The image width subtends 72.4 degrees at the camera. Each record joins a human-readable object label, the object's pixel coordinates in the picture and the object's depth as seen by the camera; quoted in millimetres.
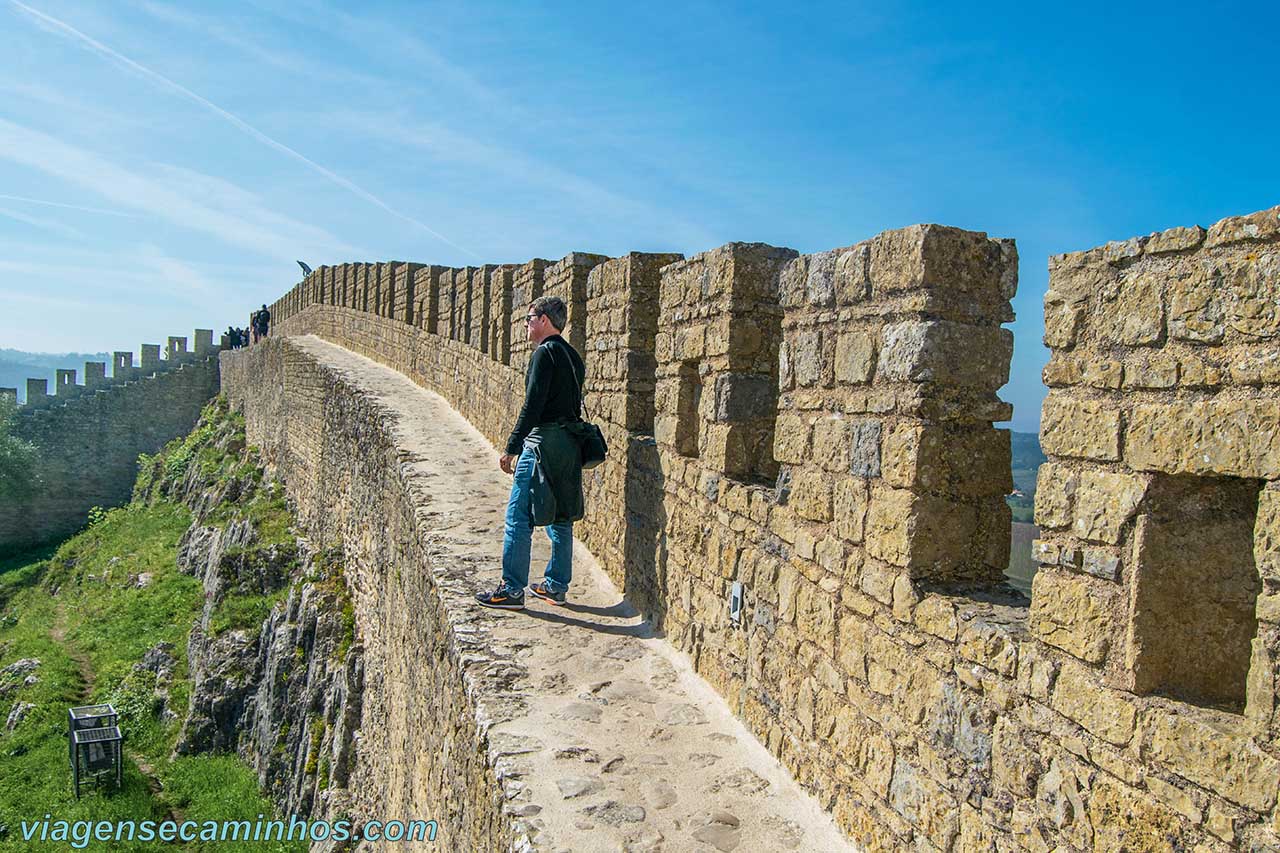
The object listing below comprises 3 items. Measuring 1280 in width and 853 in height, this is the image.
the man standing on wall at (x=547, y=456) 4934
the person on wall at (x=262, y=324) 31219
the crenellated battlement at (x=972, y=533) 1822
